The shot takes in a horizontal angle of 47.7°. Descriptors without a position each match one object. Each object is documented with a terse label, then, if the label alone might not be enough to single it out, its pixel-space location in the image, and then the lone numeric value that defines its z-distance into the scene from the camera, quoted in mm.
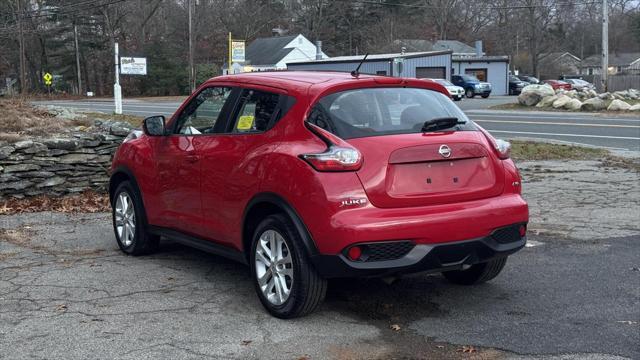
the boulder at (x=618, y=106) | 31891
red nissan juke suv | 4594
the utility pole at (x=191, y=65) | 54319
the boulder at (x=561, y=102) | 34778
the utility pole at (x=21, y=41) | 46675
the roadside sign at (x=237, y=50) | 37031
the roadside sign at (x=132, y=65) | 33406
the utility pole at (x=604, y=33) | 39562
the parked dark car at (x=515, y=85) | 62853
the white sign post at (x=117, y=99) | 26141
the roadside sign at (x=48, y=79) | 58875
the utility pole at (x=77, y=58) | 67438
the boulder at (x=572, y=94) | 36616
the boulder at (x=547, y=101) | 35938
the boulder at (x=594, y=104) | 33031
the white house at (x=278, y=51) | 74562
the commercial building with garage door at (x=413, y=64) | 43750
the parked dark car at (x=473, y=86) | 52750
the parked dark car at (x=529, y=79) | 66125
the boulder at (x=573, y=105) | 33750
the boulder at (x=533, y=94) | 36844
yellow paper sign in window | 5423
